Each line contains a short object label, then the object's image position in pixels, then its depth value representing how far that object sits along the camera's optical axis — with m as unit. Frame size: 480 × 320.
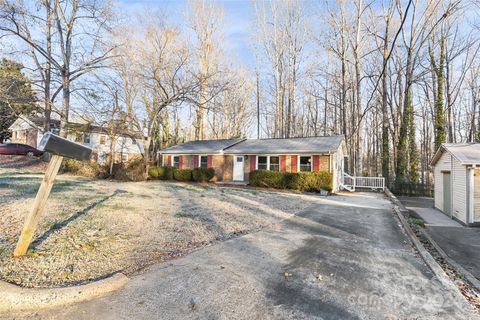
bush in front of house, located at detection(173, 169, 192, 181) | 18.39
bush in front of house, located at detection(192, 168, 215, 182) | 17.89
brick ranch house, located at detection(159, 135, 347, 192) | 16.02
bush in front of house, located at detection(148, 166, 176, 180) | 19.03
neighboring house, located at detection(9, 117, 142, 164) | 28.39
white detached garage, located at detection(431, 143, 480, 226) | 8.83
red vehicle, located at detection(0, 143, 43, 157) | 22.27
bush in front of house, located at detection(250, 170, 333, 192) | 14.59
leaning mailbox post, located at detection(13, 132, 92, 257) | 3.13
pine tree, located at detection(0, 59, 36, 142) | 14.50
